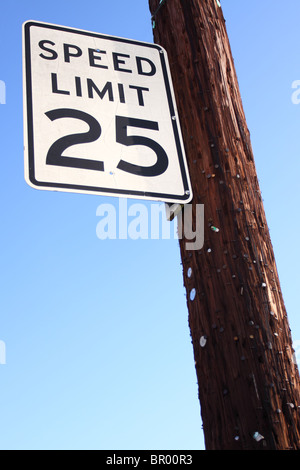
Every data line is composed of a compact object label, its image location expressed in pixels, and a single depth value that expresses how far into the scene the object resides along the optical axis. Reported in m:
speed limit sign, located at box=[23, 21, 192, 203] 2.79
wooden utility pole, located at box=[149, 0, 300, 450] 2.41
